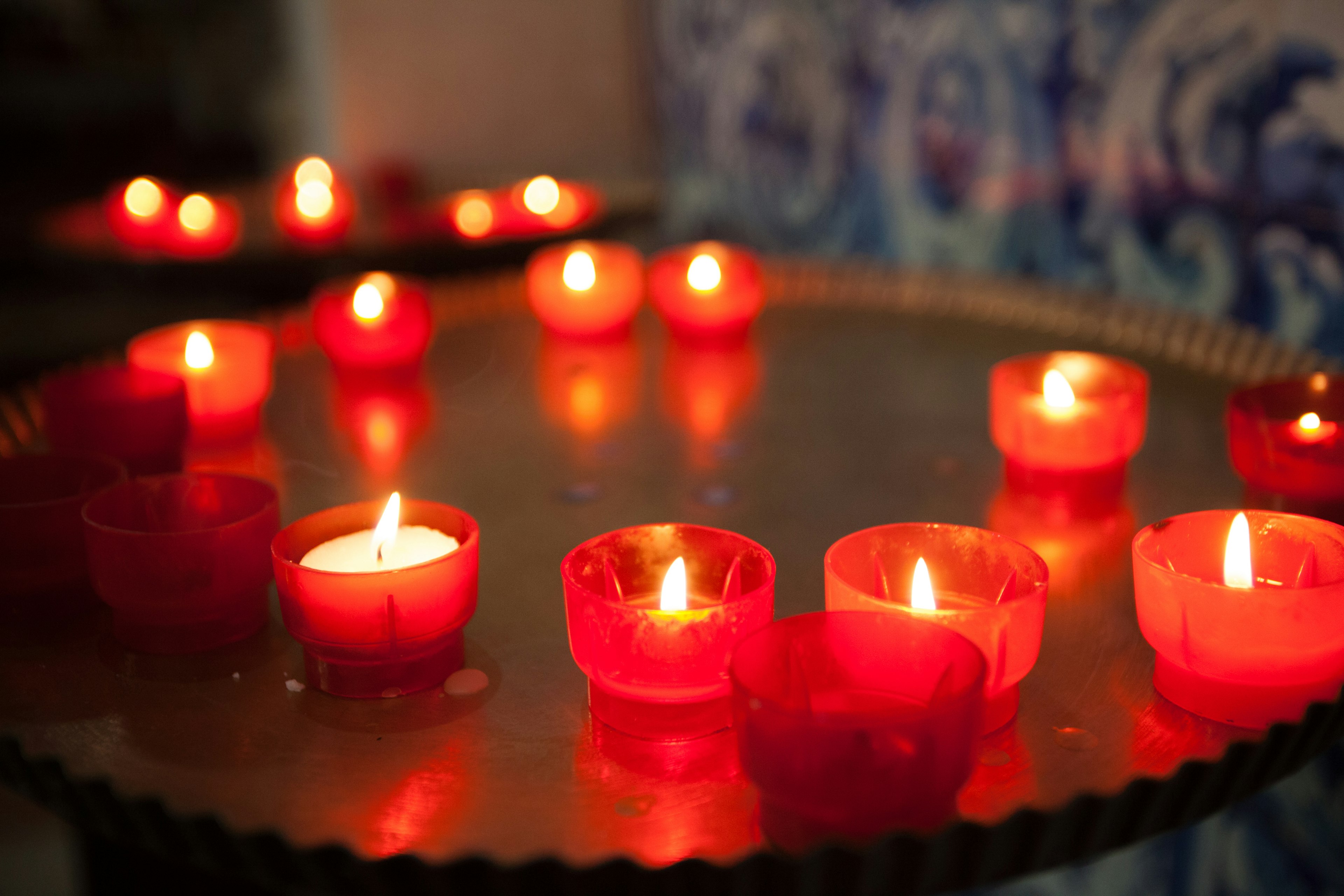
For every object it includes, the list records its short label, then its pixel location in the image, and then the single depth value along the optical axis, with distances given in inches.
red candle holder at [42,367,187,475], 31.7
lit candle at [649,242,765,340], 45.2
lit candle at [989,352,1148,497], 30.8
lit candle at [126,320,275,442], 36.6
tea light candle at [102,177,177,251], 64.6
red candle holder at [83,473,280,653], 23.8
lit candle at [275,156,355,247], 67.5
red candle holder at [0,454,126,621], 25.5
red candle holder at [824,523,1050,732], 20.8
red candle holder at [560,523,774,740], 21.1
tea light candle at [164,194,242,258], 63.8
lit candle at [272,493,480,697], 22.8
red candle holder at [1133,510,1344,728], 20.5
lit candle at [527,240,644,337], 46.4
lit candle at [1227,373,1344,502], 27.0
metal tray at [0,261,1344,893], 18.4
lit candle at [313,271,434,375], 42.3
